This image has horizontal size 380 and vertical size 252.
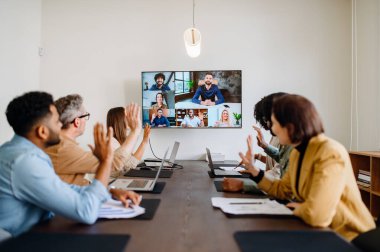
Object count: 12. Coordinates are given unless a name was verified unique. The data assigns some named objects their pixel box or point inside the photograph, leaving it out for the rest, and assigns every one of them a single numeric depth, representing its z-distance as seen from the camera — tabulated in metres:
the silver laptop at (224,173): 2.23
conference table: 0.91
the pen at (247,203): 1.37
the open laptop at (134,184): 1.71
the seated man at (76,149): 1.67
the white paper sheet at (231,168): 2.58
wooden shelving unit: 2.81
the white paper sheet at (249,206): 1.23
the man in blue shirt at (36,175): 1.04
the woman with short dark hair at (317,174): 1.11
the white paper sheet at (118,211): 1.17
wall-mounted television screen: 3.48
